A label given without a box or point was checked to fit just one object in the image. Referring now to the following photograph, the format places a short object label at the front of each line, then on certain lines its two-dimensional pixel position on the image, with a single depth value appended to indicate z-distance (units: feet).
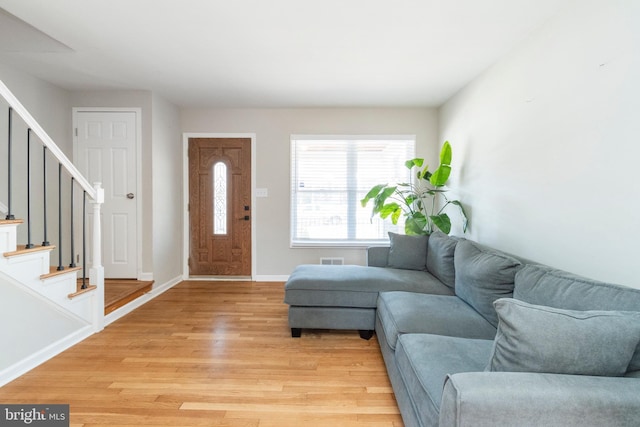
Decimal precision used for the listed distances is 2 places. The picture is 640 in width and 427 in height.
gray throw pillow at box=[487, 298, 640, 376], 3.19
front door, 13.91
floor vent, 13.78
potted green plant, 10.78
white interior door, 11.80
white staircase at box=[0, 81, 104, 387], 6.35
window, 13.76
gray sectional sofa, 2.88
